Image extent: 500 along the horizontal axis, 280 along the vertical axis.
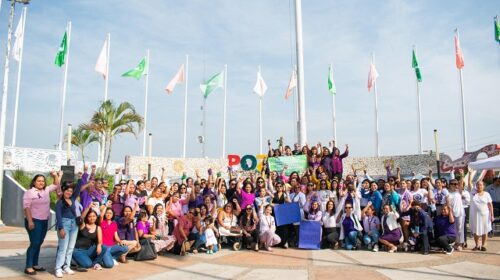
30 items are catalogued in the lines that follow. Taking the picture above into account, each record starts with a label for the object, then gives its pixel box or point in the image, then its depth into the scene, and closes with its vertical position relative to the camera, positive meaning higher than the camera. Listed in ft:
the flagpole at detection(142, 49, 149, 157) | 93.91 +8.92
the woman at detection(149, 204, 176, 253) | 28.21 -3.79
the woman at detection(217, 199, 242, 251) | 30.83 -3.72
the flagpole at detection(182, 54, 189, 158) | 104.18 +9.75
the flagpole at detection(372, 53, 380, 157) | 109.56 +11.60
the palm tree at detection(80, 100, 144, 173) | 67.21 +9.85
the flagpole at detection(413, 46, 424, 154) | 103.89 +16.33
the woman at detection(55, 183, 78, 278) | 21.88 -2.92
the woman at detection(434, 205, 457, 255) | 28.55 -3.67
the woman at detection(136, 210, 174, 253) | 26.65 -3.88
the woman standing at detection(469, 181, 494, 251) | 29.40 -2.56
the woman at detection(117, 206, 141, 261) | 25.86 -3.52
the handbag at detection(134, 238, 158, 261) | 26.04 -4.99
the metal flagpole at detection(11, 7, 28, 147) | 75.55 +15.19
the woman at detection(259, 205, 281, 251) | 30.45 -4.03
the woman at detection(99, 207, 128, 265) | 24.44 -3.83
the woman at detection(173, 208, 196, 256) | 28.47 -4.05
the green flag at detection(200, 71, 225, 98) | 100.17 +24.73
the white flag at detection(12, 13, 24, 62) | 65.72 +24.46
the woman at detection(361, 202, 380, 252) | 30.58 -3.71
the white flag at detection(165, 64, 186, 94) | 97.14 +25.41
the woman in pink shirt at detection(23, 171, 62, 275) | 21.44 -2.24
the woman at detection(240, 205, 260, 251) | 30.86 -3.86
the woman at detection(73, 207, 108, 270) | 23.42 -4.11
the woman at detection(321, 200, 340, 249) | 31.32 -3.94
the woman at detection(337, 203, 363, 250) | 30.71 -3.84
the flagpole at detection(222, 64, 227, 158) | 106.79 +11.34
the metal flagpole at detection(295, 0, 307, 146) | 52.80 +14.22
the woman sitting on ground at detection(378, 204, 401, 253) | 29.64 -3.88
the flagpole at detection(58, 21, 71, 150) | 85.97 +20.61
